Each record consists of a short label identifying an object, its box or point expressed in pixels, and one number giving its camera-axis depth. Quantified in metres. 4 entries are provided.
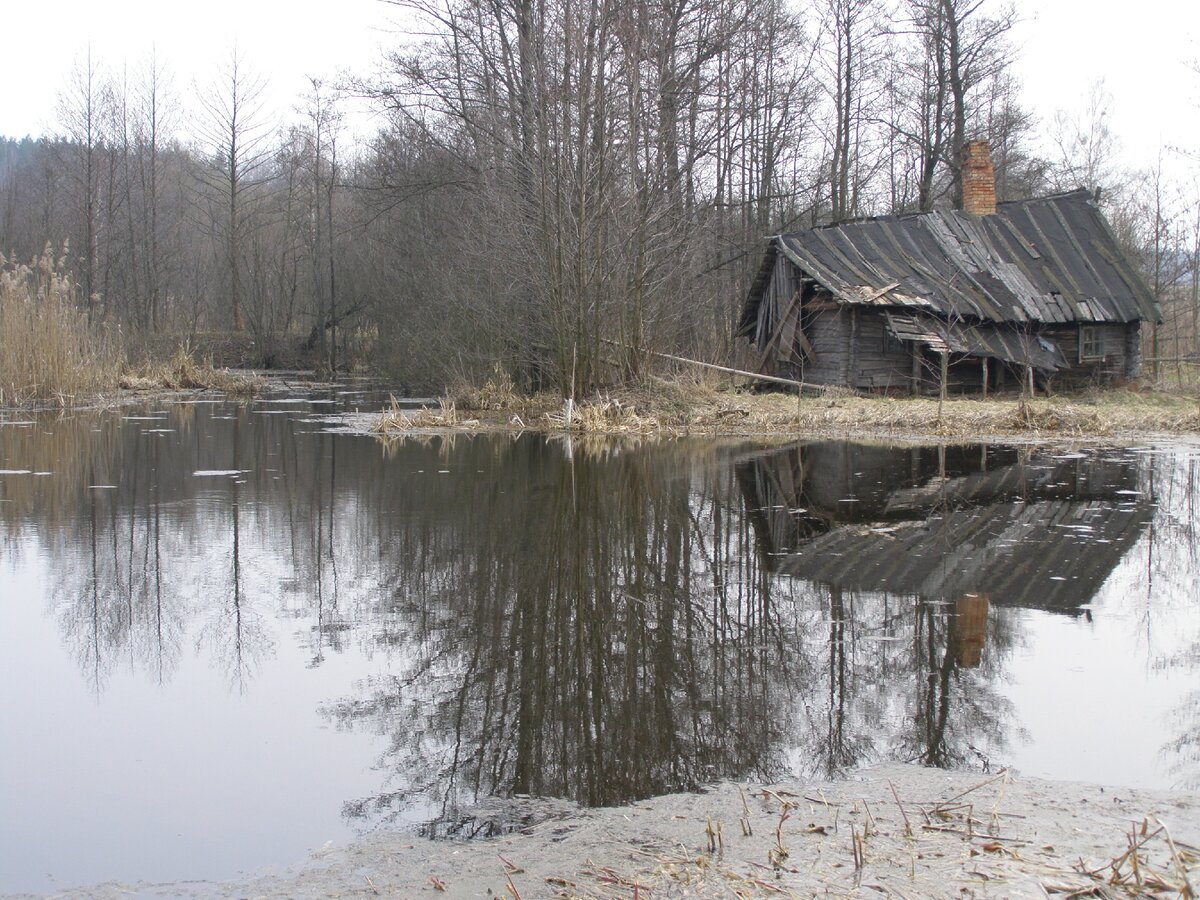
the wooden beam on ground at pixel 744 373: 23.82
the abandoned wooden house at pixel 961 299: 25.86
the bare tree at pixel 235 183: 44.41
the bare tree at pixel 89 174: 40.12
